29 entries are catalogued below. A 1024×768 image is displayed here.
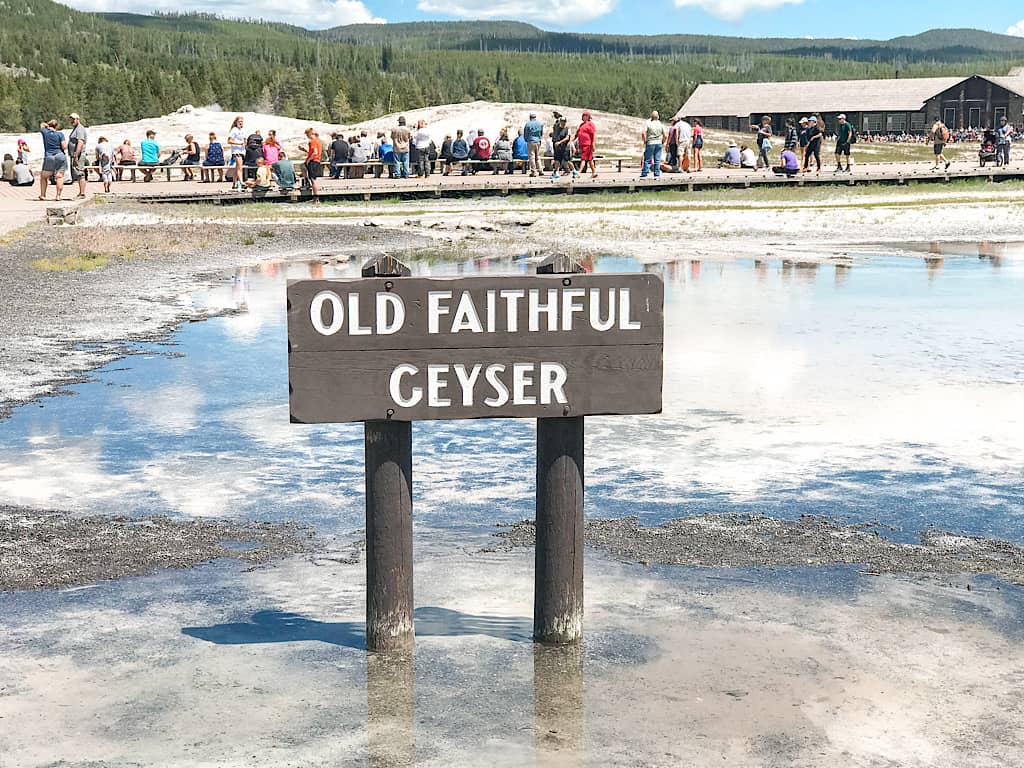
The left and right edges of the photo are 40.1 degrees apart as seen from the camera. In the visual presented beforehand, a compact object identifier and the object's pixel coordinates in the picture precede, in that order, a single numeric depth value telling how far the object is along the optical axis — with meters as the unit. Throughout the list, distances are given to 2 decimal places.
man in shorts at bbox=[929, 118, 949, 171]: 38.16
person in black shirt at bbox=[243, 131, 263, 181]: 33.50
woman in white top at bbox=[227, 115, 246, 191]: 33.31
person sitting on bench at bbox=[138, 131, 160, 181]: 38.47
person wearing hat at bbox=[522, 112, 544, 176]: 35.97
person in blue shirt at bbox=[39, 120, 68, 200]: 27.38
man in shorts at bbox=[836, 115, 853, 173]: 35.91
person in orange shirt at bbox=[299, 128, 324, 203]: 31.45
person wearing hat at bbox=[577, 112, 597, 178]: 34.41
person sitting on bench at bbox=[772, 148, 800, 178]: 34.19
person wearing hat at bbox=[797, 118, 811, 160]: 36.22
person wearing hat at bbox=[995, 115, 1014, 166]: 39.56
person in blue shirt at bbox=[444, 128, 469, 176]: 38.66
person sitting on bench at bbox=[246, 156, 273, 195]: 31.98
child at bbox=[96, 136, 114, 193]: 34.81
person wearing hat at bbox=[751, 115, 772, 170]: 40.72
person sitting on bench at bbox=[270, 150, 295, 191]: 31.64
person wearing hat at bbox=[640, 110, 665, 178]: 33.66
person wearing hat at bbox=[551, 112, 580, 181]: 35.44
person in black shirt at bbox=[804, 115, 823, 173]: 35.31
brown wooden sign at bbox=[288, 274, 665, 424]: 4.68
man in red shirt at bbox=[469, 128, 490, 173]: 38.78
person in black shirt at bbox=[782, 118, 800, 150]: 40.36
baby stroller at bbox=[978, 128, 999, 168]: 42.16
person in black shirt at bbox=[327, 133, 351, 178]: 37.75
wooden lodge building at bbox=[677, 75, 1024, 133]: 100.50
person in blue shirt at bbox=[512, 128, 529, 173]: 37.34
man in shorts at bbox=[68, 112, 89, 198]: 30.66
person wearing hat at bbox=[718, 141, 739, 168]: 42.09
